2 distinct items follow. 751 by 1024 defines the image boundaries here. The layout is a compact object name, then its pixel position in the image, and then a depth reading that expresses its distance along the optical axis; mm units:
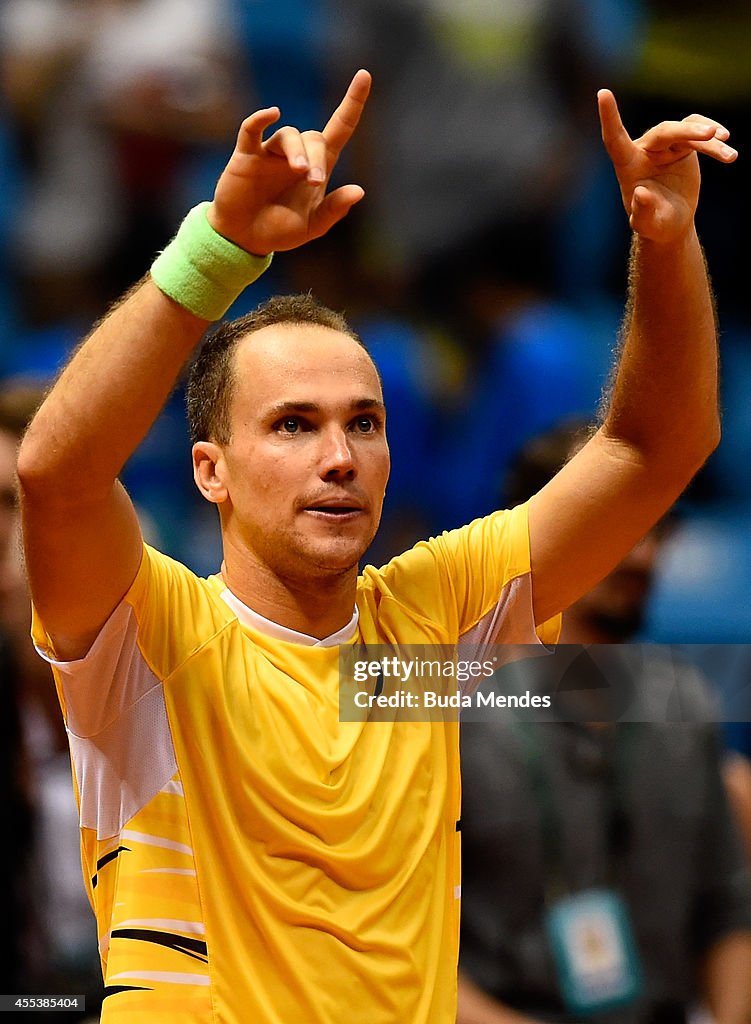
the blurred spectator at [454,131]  12742
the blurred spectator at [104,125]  12359
